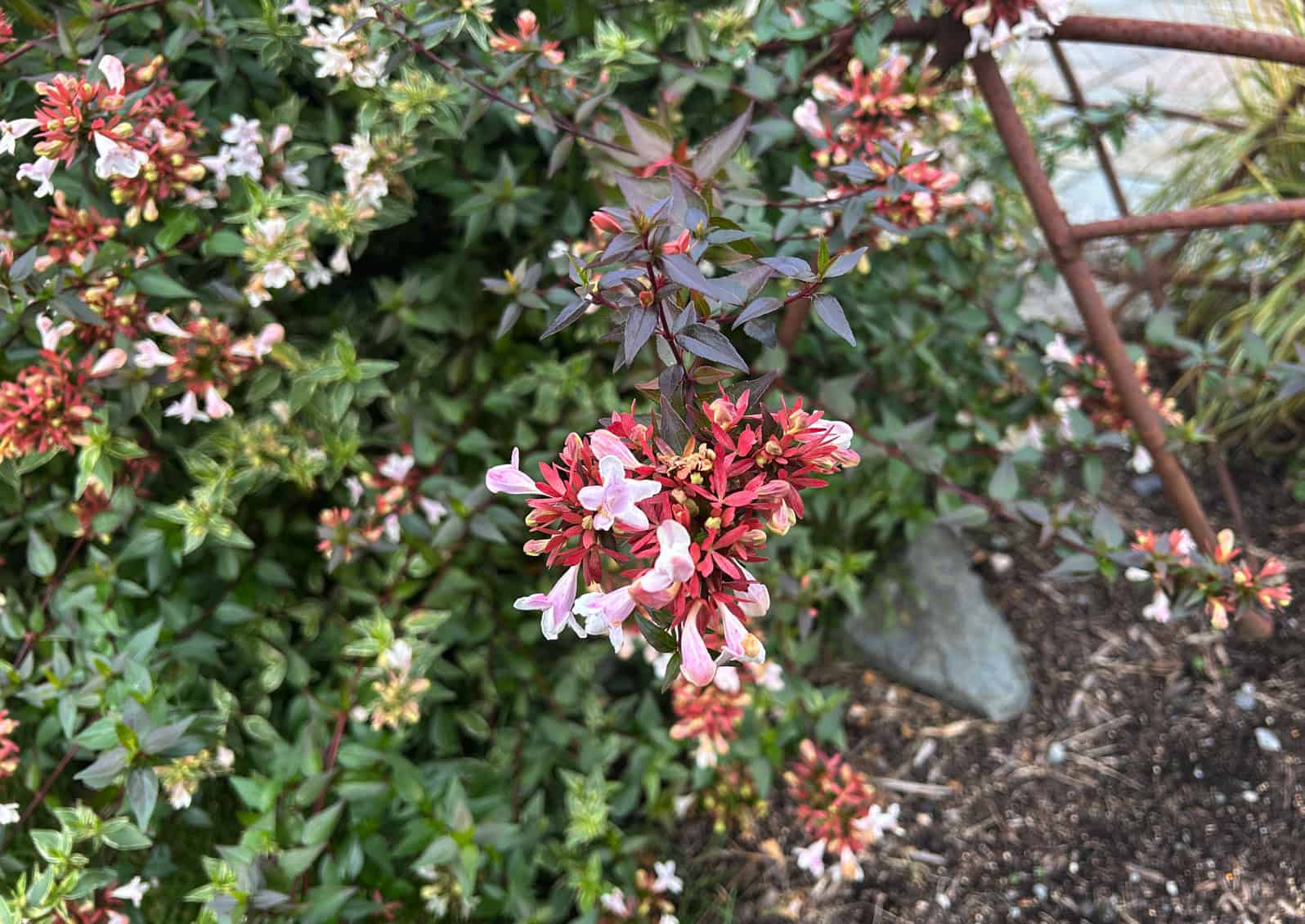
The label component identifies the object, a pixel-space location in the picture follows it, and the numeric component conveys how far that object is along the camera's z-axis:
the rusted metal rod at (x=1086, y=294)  0.49
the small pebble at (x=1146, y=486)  0.72
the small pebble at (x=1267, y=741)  0.55
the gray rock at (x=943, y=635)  0.62
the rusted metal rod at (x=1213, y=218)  0.47
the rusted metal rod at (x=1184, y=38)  0.46
